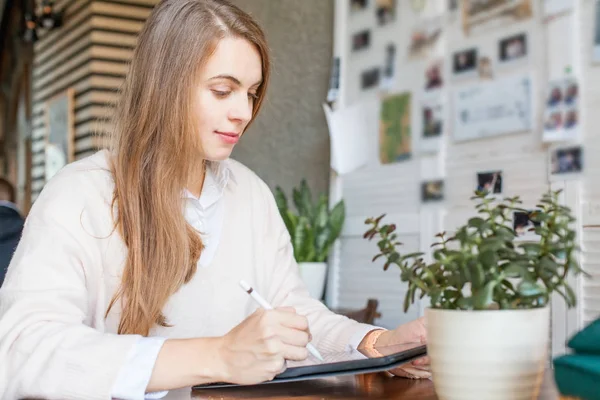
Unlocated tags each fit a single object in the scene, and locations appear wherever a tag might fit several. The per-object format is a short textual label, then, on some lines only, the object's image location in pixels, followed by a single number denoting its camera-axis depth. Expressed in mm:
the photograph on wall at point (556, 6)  2371
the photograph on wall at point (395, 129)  3025
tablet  1011
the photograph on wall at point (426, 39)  2902
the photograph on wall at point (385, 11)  3143
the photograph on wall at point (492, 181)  2604
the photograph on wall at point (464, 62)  2734
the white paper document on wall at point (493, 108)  2531
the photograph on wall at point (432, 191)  2873
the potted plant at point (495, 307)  801
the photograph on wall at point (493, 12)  2543
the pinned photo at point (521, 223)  2390
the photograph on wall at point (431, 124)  2875
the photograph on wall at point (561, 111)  2371
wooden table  1052
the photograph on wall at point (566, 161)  2361
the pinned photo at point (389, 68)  3115
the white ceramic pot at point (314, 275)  3100
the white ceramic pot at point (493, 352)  800
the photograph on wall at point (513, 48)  2539
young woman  1013
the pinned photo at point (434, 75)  2885
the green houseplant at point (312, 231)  3145
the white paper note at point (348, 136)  3248
